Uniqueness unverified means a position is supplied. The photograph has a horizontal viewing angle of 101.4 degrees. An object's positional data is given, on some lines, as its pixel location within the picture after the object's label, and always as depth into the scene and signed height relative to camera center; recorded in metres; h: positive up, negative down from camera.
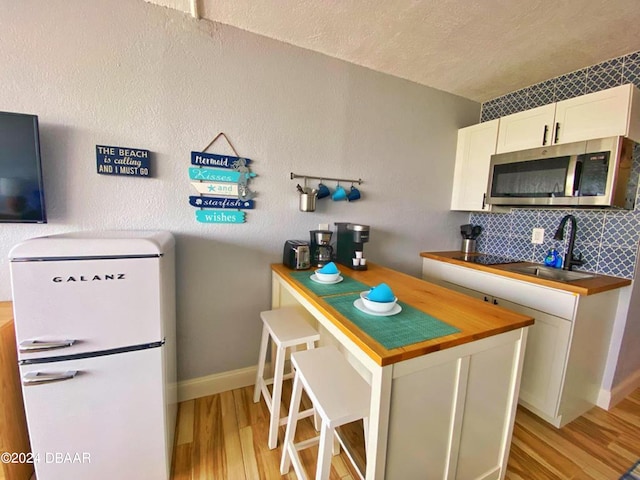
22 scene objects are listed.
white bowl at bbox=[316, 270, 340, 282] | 1.49 -0.38
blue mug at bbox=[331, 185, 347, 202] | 1.97 +0.12
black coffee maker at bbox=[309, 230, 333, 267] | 1.85 -0.27
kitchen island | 0.84 -0.59
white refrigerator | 0.96 -0.60
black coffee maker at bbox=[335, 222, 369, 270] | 1.81 -0.24
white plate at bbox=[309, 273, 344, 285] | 1.50 -0.41
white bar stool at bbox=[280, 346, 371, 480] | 0.96 -0.73
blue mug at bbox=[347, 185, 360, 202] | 2.05 +0.13
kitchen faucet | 1.91 -0.15
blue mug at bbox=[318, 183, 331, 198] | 1.90 +0.14
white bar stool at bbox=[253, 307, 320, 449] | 1.38 -0.71
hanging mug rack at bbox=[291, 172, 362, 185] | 1.87 +0.24
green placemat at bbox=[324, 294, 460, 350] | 0.89 -0.42
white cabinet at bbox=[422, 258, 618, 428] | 1.54 -0.76
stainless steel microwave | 1.54 +0.31
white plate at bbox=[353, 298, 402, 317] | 1.08 -0.41
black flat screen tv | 1.22 +0.12
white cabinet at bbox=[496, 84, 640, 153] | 1.49 +0.65
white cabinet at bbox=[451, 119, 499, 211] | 2.22 +0.47
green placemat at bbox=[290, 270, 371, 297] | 1.35 -0.42
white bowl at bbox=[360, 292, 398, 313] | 1.07 -0.38
